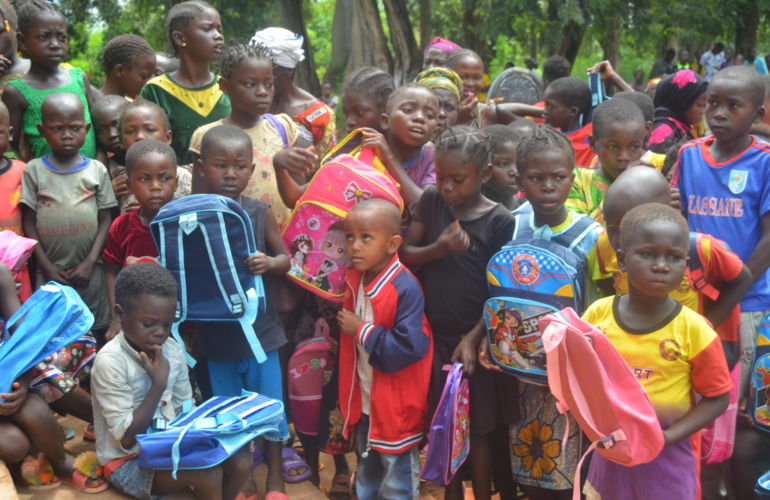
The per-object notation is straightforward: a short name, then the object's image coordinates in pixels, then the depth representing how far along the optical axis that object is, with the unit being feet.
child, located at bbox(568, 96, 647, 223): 13.56
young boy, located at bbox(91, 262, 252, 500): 11.01
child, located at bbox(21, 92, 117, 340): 13.57
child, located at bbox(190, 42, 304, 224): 13.89
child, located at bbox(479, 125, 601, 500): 11.48
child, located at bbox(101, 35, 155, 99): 17.88
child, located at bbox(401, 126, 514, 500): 11.87
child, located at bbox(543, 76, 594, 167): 18.20
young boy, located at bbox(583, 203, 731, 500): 9.09
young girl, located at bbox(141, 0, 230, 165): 15.75
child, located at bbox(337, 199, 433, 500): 11.71
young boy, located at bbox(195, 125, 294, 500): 12.43
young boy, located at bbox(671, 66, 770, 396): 12.07
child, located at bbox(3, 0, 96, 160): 15.15
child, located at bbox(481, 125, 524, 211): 13.58
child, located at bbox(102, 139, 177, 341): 12.74
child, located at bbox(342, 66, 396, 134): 14.57
